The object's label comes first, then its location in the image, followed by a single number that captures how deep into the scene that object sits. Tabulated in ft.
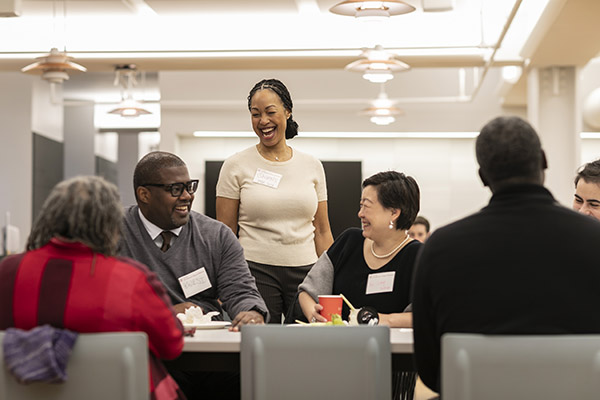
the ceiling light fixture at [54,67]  19.74
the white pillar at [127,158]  48.19
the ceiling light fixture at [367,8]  16.15
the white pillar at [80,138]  46.39
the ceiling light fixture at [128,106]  25.54
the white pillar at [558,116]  25.67
